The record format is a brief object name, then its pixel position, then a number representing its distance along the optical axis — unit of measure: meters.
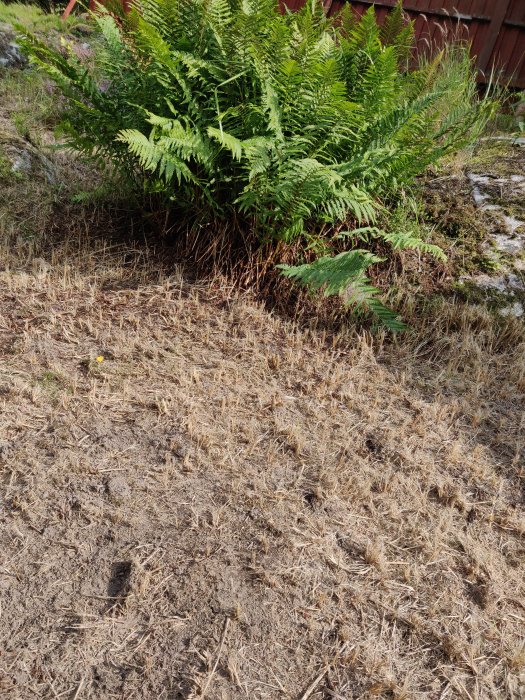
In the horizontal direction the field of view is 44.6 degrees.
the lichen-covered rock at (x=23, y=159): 4.41
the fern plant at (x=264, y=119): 3.24
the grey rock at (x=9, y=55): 6.25
